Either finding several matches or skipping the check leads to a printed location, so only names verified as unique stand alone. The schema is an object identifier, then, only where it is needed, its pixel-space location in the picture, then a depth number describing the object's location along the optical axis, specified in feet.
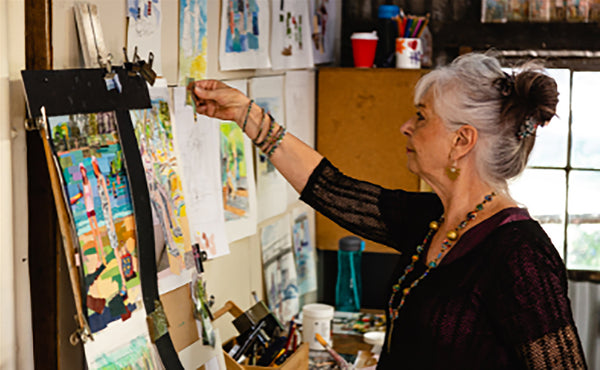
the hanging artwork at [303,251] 9.34
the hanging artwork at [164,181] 4.67
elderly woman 4.70
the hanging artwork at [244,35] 6.82
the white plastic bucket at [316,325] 8.19
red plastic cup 10.07
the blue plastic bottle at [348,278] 9.83
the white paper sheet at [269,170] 7.86
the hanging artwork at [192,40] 5.97
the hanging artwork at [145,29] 5.08
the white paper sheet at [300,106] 8.89
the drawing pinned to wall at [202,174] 6.09
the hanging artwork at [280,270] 8.28
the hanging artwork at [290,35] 8.16
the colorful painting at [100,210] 3.92
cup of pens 9.95
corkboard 9.76
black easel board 3.86
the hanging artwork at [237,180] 6.97
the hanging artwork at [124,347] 4.04
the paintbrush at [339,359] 7.47
